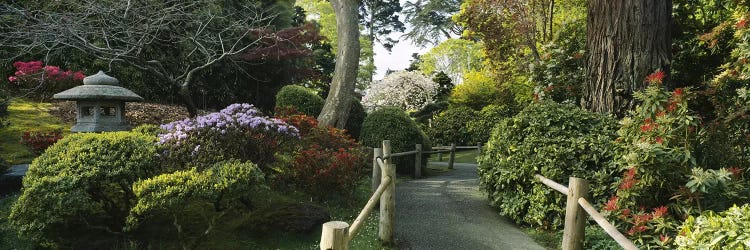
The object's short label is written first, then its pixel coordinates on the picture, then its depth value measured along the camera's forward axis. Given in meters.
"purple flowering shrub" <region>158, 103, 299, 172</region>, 5.46
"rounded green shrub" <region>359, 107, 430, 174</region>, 9.76
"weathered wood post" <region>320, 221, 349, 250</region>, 2.34
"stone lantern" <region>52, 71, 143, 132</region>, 6.42
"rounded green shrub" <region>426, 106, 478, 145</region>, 17.59
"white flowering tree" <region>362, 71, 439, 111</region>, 22.23
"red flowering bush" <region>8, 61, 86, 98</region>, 9.95
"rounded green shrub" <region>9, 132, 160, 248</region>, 4.24
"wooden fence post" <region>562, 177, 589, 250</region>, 3.64
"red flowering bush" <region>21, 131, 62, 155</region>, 7.34
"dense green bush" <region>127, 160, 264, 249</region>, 4.29
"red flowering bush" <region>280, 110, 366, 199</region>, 6.26
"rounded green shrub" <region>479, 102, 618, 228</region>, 5.38
